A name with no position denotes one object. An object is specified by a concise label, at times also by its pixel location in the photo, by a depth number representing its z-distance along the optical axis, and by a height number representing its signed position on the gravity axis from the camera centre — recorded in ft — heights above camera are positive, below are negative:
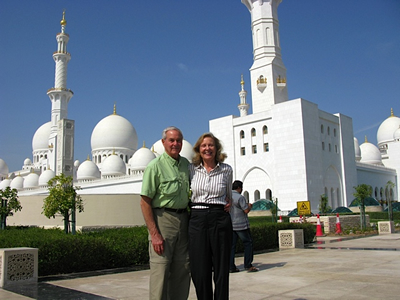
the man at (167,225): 11.35 -0.41
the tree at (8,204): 52.75 +1.78
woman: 11.62 -0.54
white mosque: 107.65 +18.93
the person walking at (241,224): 22.36 -0.88
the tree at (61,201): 42.04 +1.46
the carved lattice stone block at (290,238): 34.86 -2.75
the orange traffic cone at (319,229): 52.49 -3.13
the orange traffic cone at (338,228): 55.15 -3.16
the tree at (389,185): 157.64 +7.59
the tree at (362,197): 59.26 +1.21
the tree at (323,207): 90.60 -0.26
